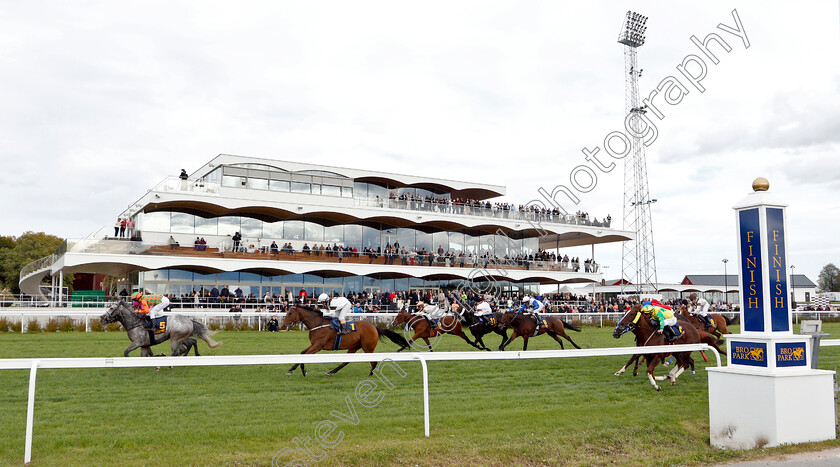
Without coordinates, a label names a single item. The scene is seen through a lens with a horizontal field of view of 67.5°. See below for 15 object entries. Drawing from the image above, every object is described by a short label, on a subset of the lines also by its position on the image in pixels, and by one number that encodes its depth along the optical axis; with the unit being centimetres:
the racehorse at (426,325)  1315
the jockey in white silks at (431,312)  1331
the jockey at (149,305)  1043
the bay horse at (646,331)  977
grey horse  1041
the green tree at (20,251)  4775
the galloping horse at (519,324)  1307
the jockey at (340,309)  983
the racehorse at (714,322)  1323
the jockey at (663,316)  970
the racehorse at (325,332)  980
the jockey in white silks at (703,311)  1377
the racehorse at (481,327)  1320
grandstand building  2812
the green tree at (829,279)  9988
